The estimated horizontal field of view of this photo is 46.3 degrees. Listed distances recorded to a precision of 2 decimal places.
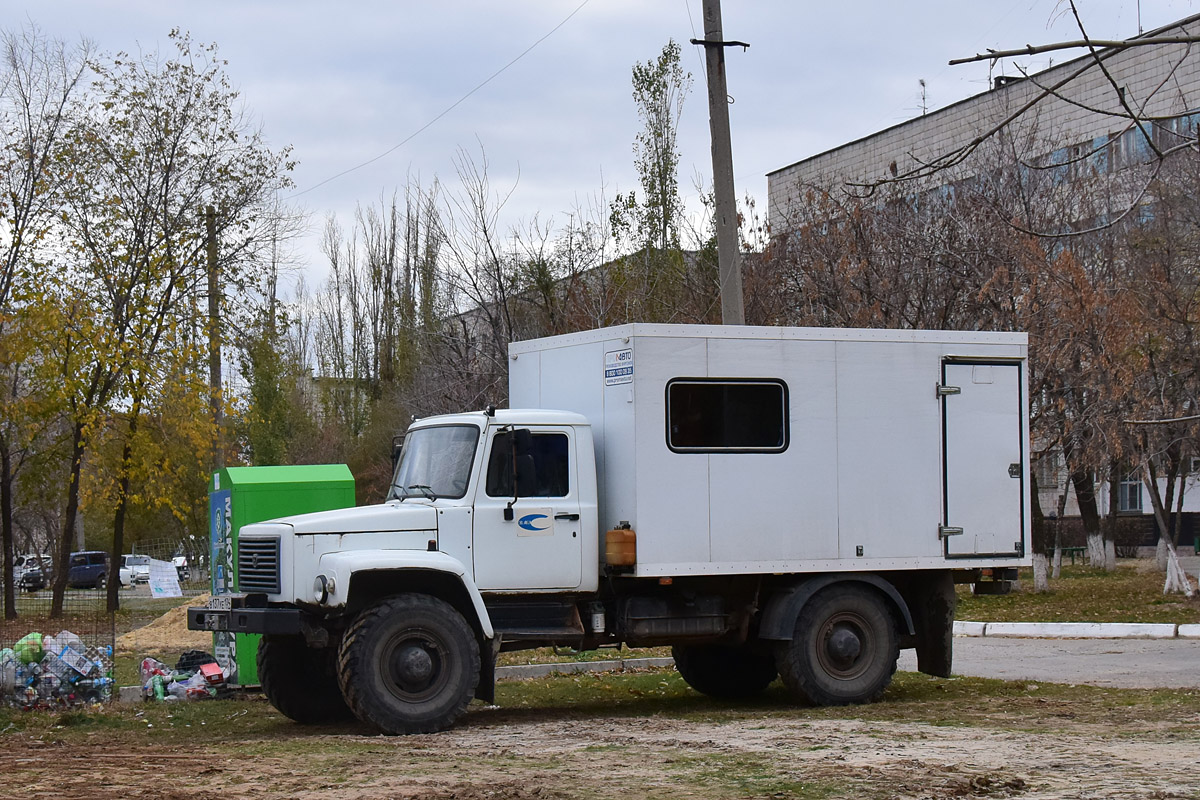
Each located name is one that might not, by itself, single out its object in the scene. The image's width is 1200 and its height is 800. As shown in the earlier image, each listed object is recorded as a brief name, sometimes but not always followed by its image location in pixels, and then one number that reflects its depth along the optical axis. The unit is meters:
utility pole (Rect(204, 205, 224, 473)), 30.16
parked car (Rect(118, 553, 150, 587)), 52.75
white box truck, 10.98
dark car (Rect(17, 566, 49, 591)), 45.72
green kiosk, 13.88
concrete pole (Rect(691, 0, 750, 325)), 16.11
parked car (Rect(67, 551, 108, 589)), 52.84
